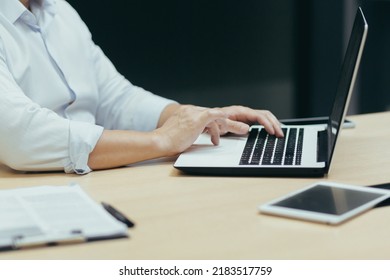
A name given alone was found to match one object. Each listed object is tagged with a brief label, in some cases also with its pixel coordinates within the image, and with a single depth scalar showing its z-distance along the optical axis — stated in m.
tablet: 1.46
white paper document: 1.39
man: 1.72
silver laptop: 1.66
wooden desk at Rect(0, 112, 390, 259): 1.38
